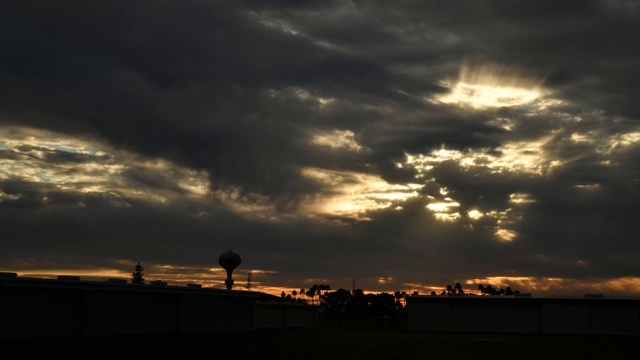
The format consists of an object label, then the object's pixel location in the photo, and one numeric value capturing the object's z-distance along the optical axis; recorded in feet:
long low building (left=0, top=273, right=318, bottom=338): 152.87
